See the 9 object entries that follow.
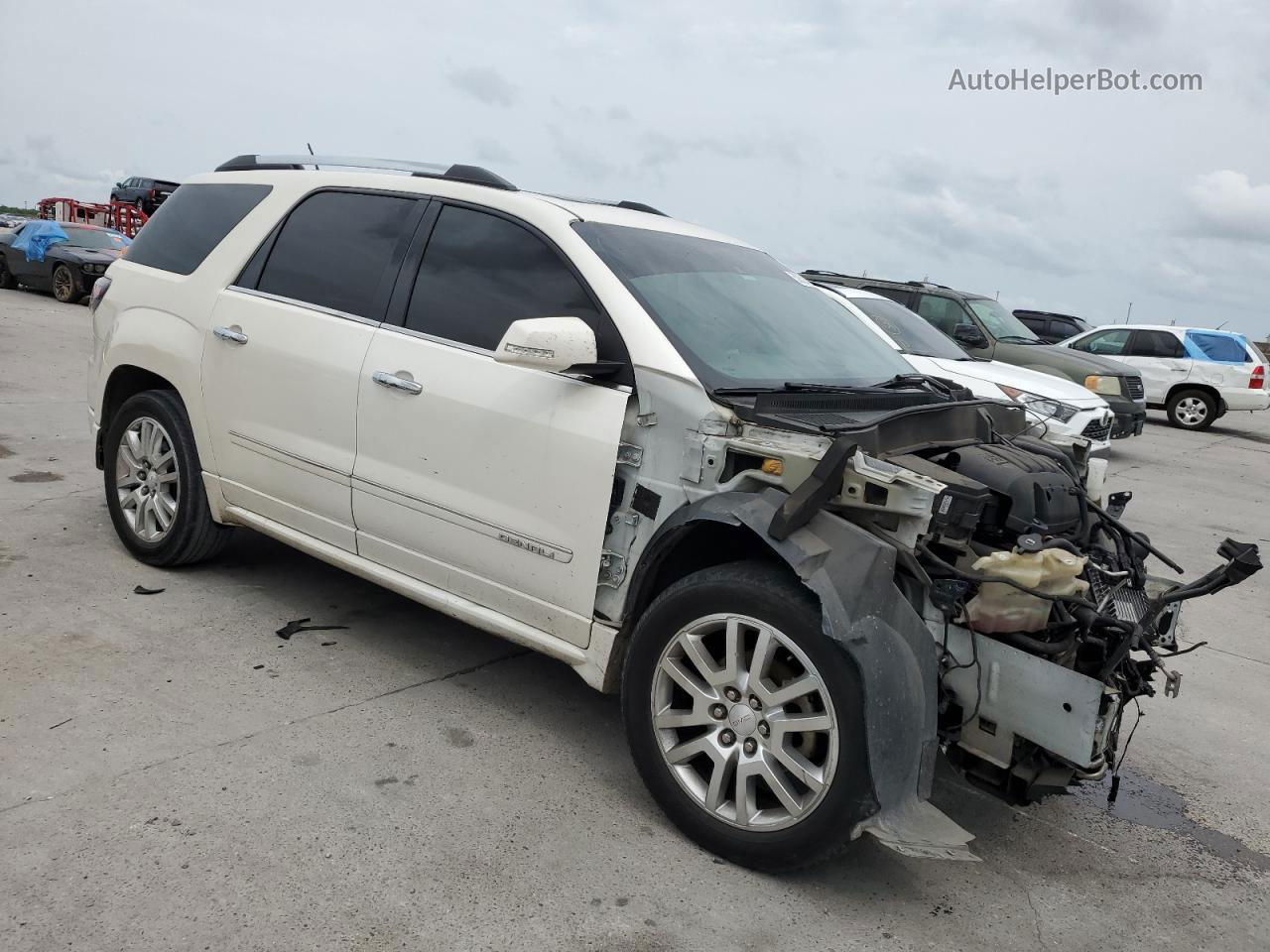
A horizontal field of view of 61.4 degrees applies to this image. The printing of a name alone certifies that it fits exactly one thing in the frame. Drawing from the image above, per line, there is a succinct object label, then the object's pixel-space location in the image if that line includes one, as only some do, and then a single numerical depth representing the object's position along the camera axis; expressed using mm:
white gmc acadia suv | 2994
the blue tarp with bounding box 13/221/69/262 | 20125
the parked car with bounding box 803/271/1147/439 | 13195
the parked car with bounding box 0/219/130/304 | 19875
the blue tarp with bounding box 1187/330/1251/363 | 17828
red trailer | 33906
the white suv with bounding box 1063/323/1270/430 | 17719
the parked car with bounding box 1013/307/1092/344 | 26703
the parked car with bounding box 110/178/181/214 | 40000
